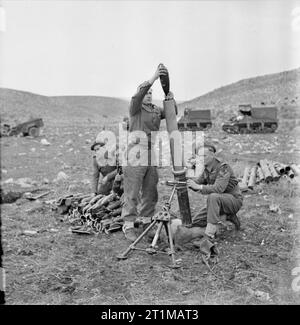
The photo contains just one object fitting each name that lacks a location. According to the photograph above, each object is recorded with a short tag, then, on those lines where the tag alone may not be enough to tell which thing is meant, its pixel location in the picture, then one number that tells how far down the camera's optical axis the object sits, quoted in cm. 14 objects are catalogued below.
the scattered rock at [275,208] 636
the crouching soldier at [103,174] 652
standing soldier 528
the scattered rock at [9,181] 909
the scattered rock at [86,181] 874
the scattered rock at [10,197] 747
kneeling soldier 498
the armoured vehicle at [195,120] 2045
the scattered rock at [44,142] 1471
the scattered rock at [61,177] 920
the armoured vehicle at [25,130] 1689
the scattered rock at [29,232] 568
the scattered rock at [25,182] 883
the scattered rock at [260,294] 379
